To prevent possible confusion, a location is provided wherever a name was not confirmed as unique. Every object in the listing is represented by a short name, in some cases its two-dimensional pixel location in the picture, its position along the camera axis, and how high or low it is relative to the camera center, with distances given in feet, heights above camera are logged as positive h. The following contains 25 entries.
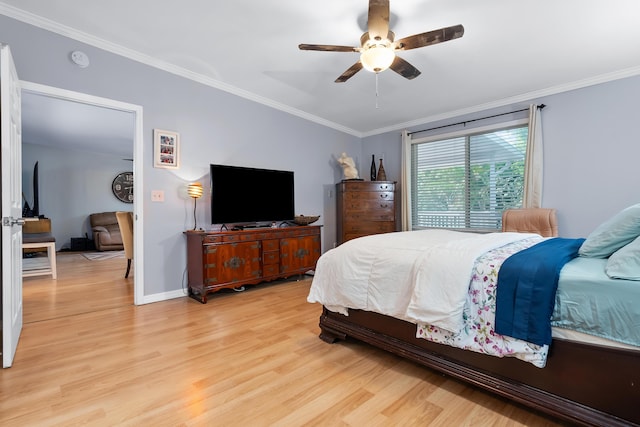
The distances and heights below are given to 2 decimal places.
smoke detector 8.77 +4.46
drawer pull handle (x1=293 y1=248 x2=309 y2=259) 13.17 -1.95
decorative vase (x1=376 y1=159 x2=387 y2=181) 16.96 +1.99
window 13.48 +1.59
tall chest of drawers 15.85 +0.07
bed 3.84 -1.79
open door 6.05 -0.03
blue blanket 4.18 -1.25
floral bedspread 4.54 -1.80
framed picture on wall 10.42 +2.15
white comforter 4.94 -1.27
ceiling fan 6.52 +3.95
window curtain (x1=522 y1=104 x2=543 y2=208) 12.34 +1.88
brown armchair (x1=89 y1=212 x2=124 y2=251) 22.86 -1.71
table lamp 10.71 +0.69
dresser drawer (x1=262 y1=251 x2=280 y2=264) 12.00 -1.94
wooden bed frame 3.76 -2.50
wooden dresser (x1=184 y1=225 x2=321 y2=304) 10.41 -1.83
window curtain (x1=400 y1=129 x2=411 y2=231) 16.33 +1.48
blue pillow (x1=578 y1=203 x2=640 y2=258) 4.60 -0.42
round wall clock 26.14 +2.01
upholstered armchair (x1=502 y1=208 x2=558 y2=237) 11.49 -0.47
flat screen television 11.43 +0.60
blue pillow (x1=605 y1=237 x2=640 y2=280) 3.82 -0.72
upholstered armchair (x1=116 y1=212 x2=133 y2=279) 13.48 -0.85
